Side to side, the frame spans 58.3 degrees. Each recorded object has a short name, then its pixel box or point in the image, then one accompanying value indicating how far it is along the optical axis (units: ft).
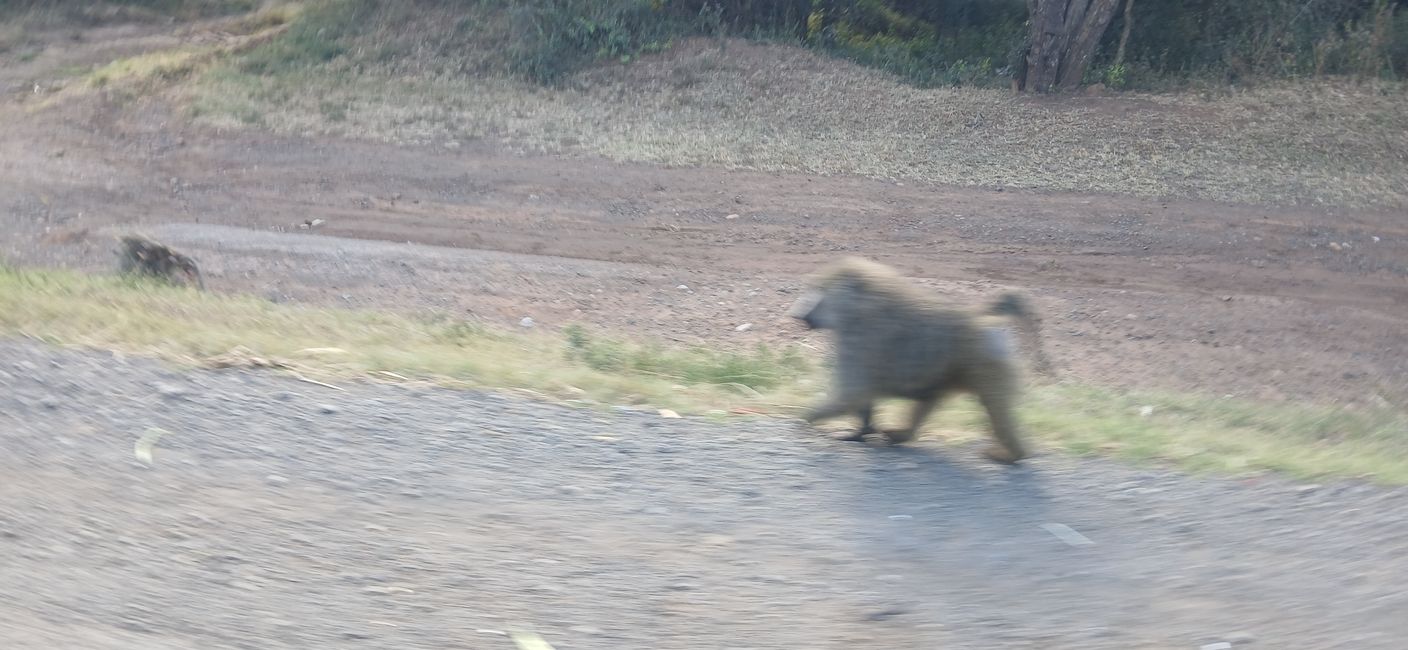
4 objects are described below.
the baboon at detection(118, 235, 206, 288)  32.65
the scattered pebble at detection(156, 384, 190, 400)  19.12
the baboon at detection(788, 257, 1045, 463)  18.65
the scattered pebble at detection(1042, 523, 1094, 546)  15.52
